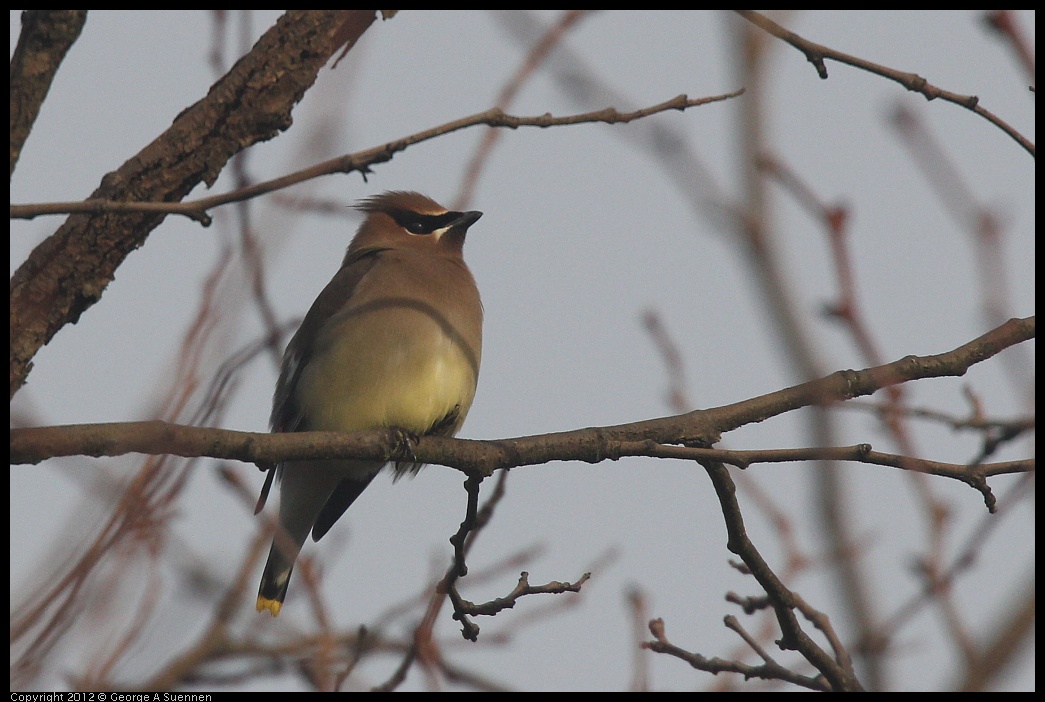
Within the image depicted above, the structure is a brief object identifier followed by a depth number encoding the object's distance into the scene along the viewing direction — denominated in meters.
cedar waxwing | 12.01
